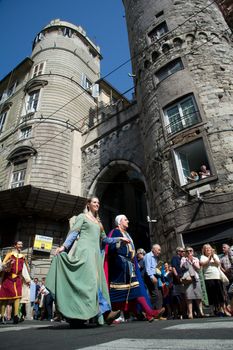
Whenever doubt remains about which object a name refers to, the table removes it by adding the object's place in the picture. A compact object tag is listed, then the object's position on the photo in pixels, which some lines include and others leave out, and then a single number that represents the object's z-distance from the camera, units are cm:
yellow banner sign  1416
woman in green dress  336
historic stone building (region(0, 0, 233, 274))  934
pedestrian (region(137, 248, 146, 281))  680
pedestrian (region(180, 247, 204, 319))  589
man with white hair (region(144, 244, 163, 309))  606
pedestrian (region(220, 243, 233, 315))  607
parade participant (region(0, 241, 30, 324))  582
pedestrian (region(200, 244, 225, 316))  590
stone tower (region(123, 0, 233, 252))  881
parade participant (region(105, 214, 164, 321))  408
